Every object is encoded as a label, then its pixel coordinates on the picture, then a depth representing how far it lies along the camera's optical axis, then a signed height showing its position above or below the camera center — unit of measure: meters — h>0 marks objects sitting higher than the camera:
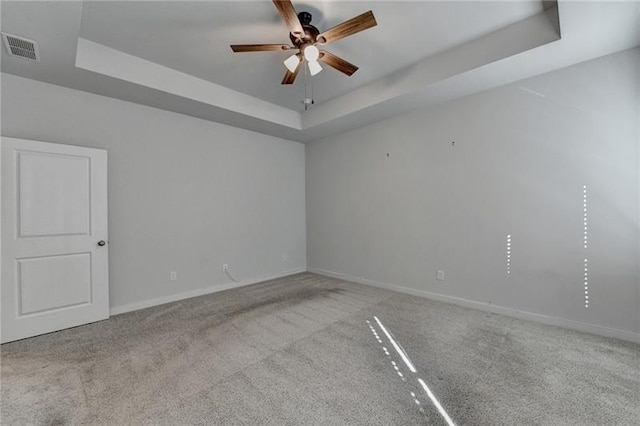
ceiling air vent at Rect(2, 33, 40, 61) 2.21 +1.43
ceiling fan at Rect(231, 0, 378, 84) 2.03 +1.45
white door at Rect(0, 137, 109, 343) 2.64 -0.24
